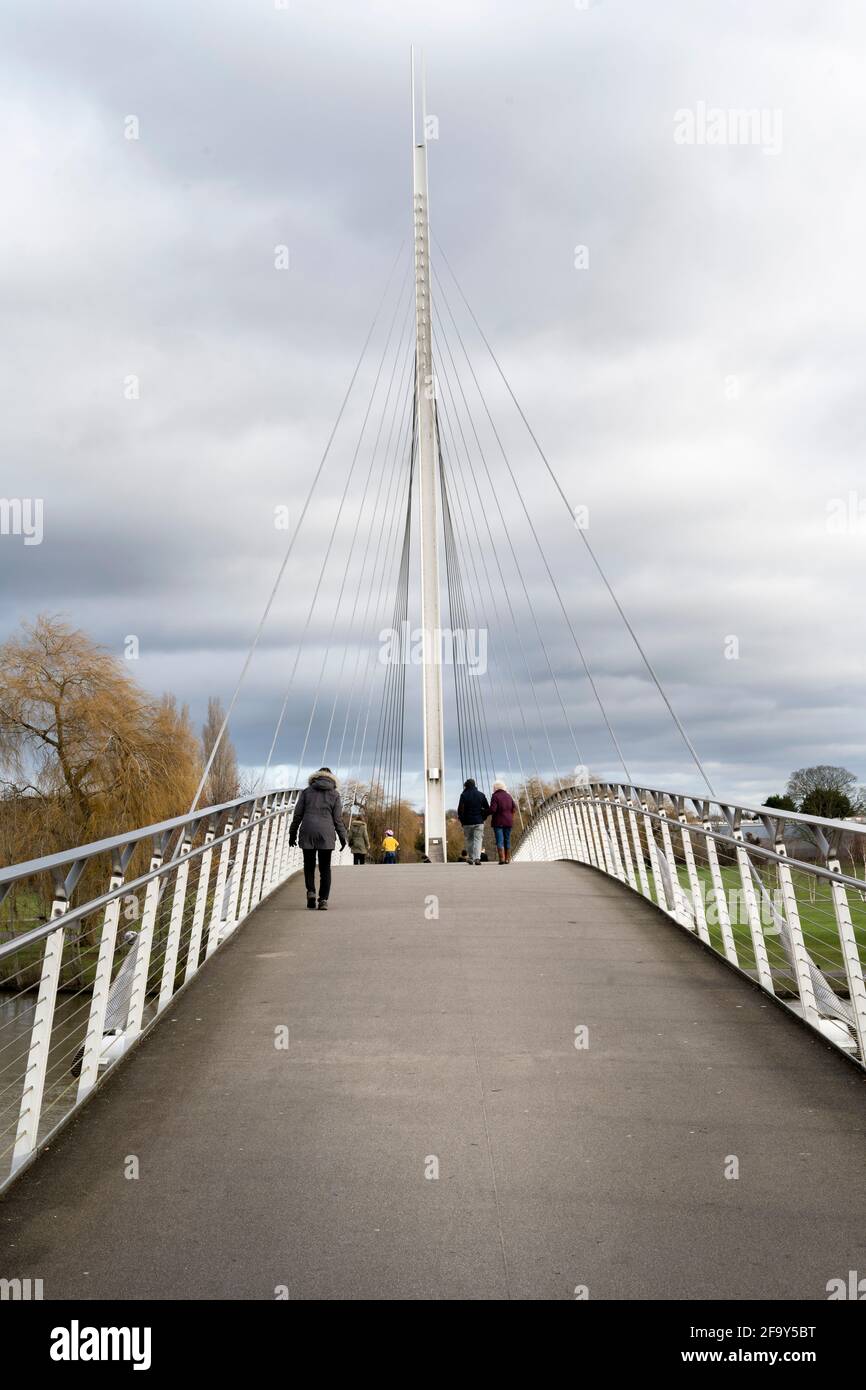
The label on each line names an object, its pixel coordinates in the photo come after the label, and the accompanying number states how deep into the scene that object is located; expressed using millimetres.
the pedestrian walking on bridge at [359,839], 27358
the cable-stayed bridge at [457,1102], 4234
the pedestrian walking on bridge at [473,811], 22625
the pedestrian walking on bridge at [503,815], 22719
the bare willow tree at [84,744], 35156
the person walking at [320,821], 12492
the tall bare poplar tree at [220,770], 66006
